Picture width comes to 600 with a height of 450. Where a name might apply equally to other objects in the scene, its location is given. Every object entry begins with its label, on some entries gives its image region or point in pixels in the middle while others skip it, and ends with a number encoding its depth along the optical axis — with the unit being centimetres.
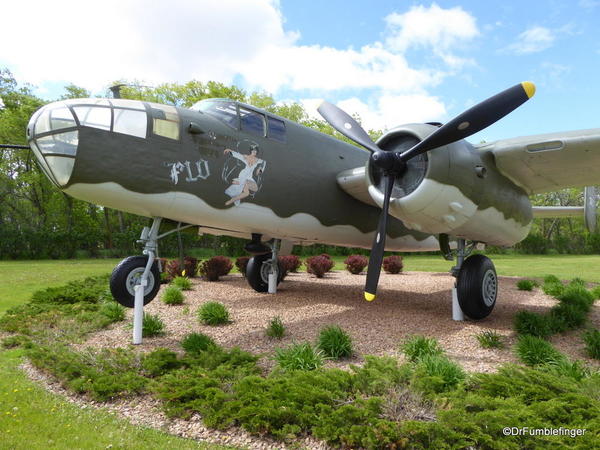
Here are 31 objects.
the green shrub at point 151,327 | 662
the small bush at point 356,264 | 1711
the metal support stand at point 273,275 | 1056
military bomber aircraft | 560
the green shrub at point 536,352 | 500
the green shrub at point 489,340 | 588
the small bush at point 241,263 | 1523
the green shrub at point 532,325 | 648
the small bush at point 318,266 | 1541
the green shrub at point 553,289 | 1110
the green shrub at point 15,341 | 627
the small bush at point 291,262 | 1557
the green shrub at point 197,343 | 554
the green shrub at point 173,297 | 937
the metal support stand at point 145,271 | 609
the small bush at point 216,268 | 1398
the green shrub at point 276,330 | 644
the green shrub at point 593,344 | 550
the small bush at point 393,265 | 1761
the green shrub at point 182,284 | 1163
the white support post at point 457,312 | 760
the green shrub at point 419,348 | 519
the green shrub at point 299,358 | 479
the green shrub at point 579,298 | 846
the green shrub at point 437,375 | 387
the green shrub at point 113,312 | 775
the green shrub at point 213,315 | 735
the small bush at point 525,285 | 1207
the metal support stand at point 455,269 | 753
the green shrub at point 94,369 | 430
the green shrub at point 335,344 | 546
